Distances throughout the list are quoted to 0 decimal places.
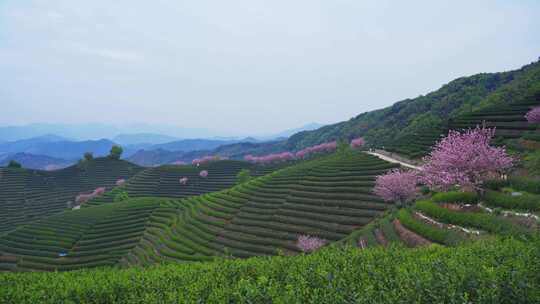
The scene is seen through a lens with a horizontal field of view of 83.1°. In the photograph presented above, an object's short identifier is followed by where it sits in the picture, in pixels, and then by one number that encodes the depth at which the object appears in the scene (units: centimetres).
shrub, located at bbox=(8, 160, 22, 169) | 12619
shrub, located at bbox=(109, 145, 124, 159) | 13869
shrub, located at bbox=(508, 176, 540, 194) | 2367
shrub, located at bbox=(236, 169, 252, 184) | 9312
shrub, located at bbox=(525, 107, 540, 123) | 4262
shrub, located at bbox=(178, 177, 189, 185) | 10329
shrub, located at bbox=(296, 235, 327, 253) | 3463
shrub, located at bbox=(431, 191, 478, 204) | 2605
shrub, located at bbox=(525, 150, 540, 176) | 2786
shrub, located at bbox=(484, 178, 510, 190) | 2671
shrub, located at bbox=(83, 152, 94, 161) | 13550
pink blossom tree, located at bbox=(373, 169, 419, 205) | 3603
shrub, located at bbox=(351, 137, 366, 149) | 12119
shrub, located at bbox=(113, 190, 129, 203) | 8674
